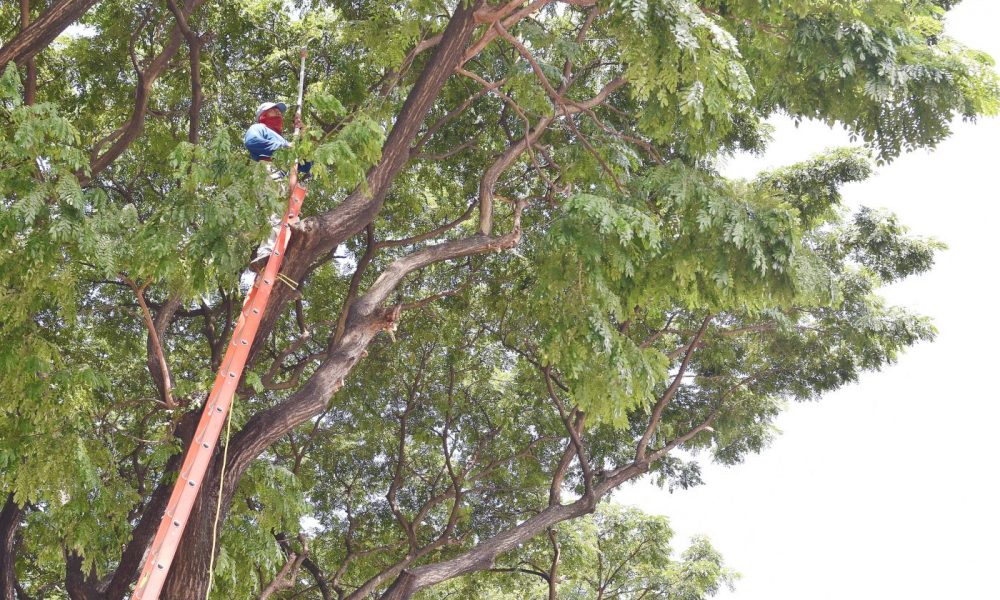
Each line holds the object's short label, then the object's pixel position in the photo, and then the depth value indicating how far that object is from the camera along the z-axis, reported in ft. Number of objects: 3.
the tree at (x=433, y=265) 17.85
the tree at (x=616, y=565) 40.47
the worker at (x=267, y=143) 17.78
